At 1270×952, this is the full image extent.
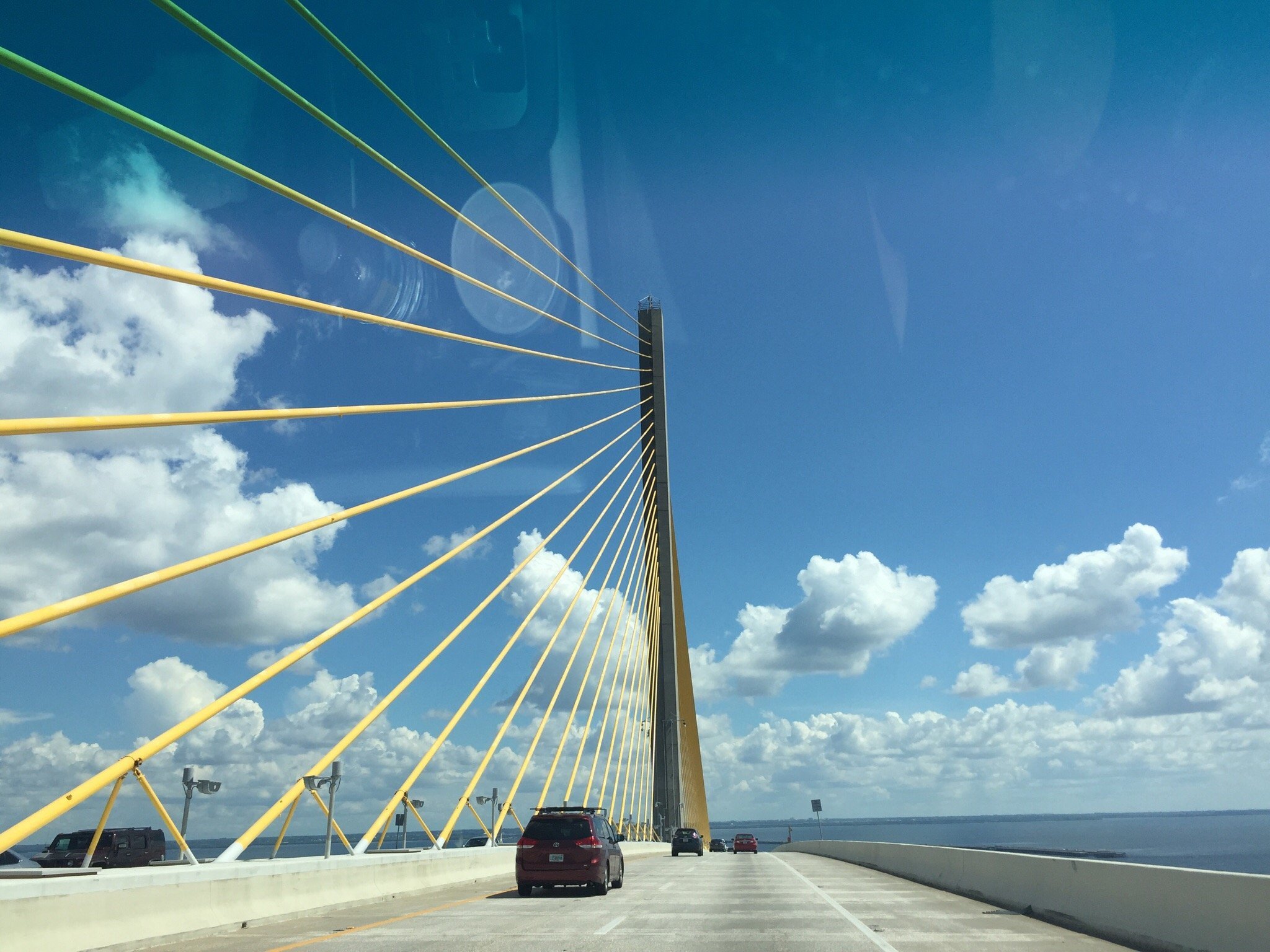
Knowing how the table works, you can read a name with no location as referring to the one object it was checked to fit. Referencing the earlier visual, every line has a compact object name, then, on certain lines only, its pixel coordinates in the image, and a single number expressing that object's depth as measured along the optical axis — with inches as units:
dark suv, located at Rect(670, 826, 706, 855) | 1724.9
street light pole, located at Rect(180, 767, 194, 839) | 575.8
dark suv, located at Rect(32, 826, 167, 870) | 935.7
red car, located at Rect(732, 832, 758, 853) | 2103.8
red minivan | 674.2
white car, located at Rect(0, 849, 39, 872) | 951.6
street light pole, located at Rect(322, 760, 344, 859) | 570.9
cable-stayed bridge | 358.6
